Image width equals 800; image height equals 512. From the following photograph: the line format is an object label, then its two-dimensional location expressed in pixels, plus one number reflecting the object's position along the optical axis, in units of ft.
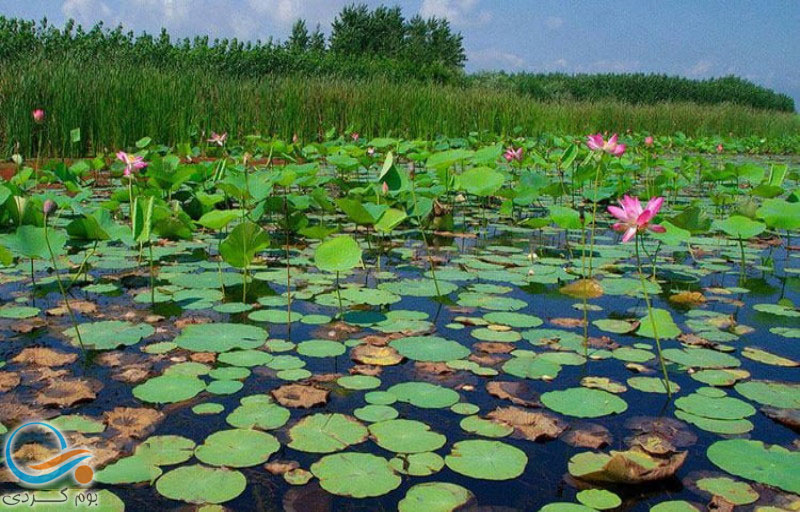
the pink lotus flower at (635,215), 5.31
